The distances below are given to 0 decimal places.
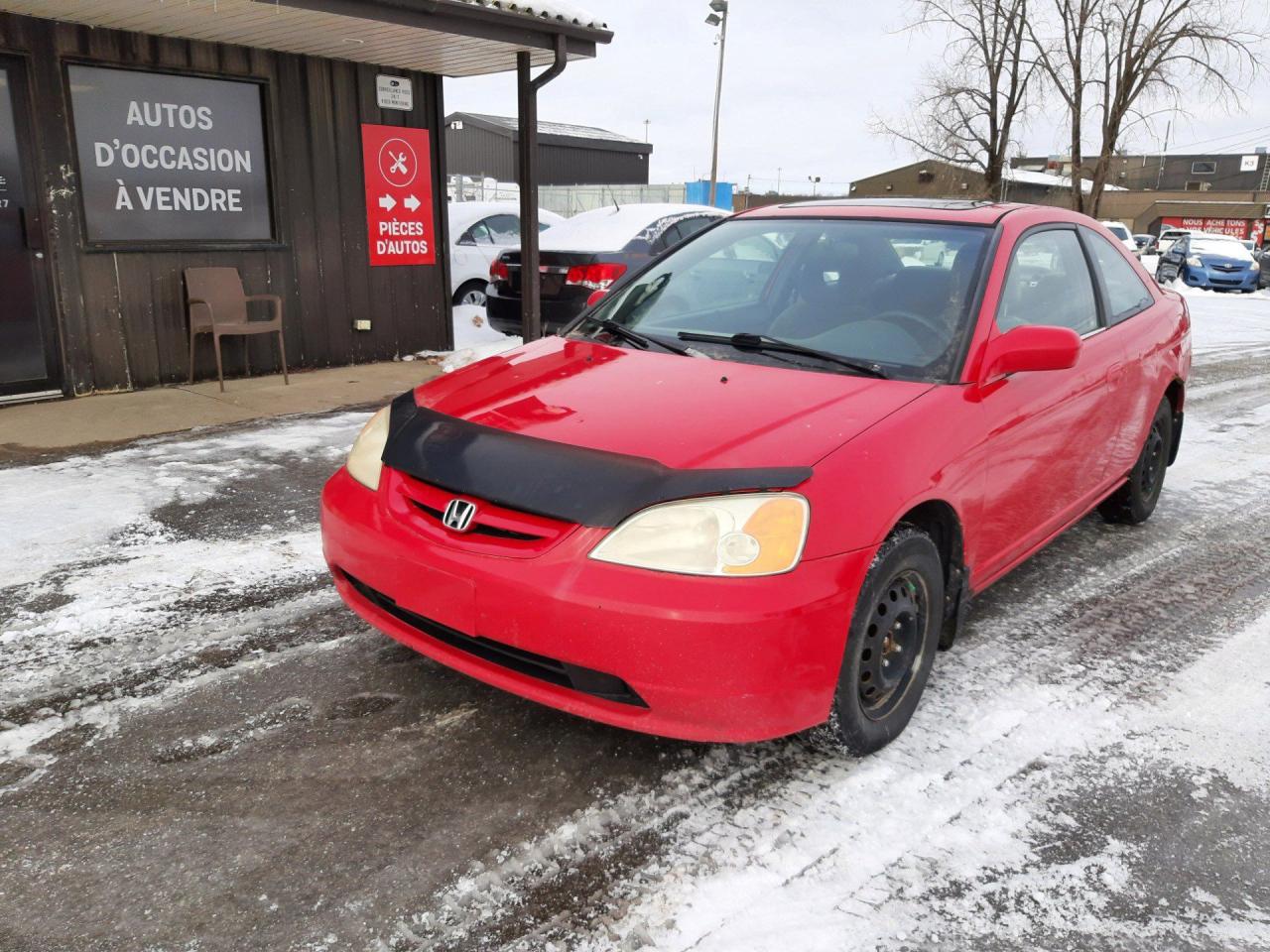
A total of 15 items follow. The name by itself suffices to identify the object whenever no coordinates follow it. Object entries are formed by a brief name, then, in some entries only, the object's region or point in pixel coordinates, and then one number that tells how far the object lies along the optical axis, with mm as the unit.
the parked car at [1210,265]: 23125
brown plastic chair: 7637
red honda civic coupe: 2400
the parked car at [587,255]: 9312
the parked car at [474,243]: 12133
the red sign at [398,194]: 8898
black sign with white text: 7211
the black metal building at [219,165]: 6902
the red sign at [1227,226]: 48906
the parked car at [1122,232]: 23109
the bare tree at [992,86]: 29922
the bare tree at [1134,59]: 30172
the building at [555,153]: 33969
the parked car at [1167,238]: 30784
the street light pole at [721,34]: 25373
